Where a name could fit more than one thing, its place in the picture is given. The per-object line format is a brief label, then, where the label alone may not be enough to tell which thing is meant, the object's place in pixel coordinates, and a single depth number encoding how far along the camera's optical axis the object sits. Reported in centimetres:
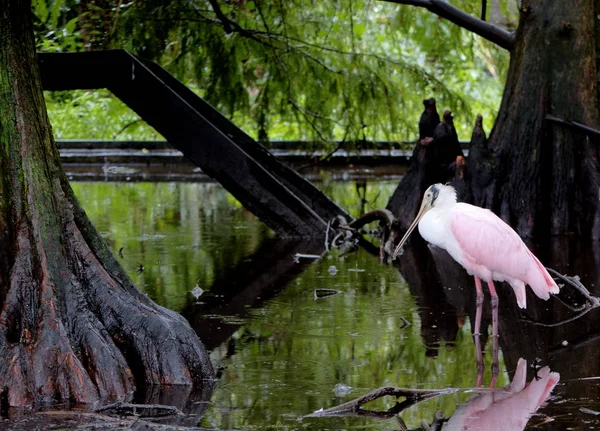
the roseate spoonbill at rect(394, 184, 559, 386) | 1472
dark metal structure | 2174
